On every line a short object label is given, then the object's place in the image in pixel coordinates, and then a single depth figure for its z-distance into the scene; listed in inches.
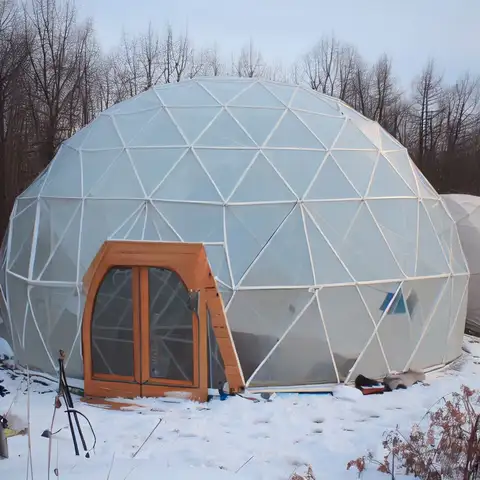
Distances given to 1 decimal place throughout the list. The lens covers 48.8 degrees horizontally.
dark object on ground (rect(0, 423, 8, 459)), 197.0
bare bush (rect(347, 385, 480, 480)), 170.1
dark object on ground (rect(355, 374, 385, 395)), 297.1
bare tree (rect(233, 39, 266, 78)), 1241.1
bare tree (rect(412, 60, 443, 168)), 1374.3
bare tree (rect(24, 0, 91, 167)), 968.9
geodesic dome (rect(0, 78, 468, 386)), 298.0
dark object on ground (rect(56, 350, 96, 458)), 203.7
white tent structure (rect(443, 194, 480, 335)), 446.0
